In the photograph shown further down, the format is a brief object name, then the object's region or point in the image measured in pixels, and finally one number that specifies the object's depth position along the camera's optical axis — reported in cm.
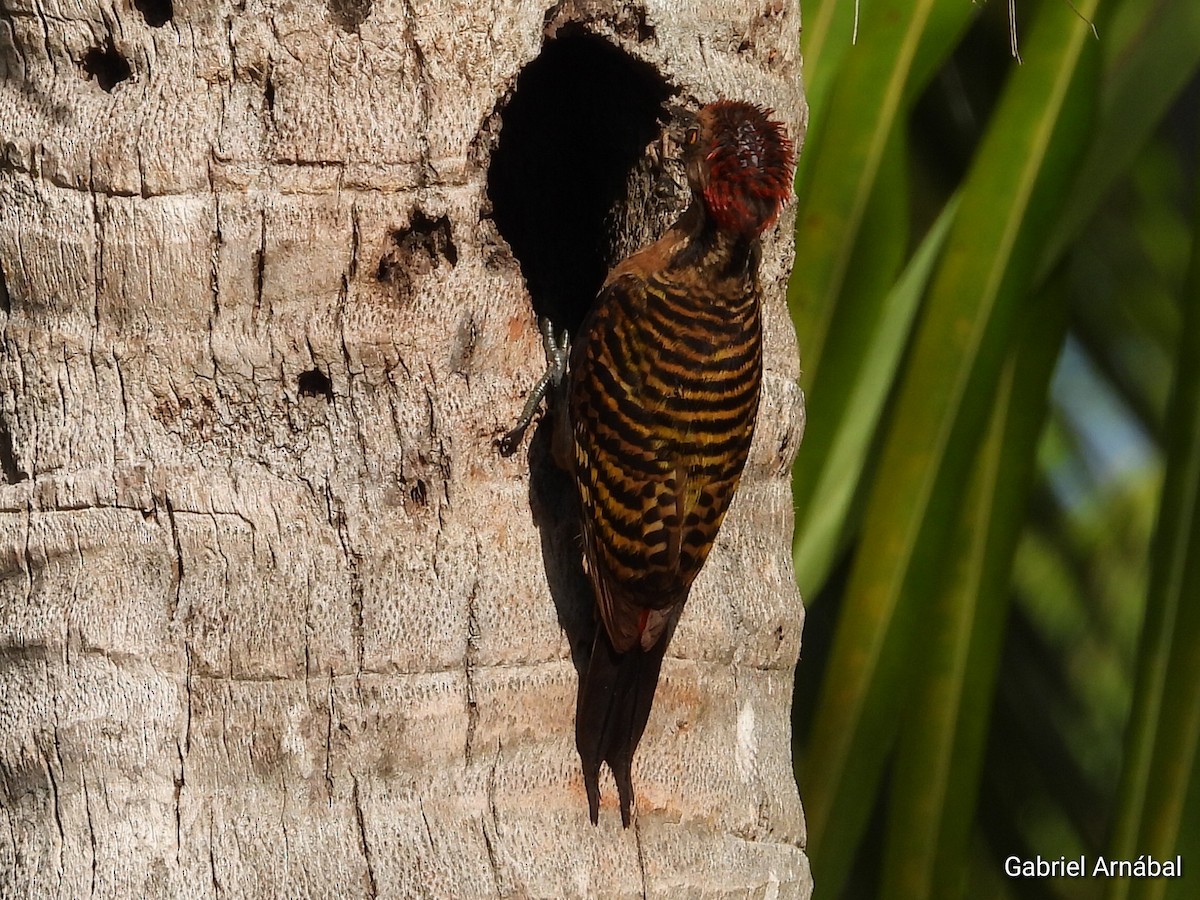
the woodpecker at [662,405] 484
